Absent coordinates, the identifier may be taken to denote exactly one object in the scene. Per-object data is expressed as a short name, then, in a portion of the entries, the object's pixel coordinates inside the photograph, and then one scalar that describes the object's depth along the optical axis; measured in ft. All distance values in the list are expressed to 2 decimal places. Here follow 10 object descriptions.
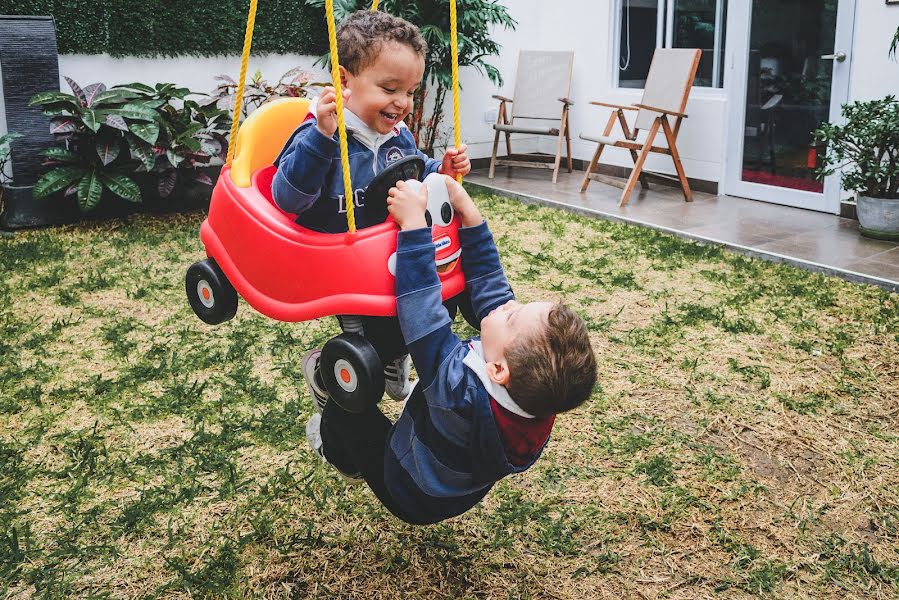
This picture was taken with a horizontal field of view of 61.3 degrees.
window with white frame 21.15
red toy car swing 5.05
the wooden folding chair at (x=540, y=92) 24.17
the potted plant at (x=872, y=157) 15.60
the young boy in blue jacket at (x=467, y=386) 4.73
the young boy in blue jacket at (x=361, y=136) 5.31
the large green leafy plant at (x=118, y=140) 16.66
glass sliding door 18.20
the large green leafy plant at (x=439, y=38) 20.94
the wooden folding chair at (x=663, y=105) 19.79
